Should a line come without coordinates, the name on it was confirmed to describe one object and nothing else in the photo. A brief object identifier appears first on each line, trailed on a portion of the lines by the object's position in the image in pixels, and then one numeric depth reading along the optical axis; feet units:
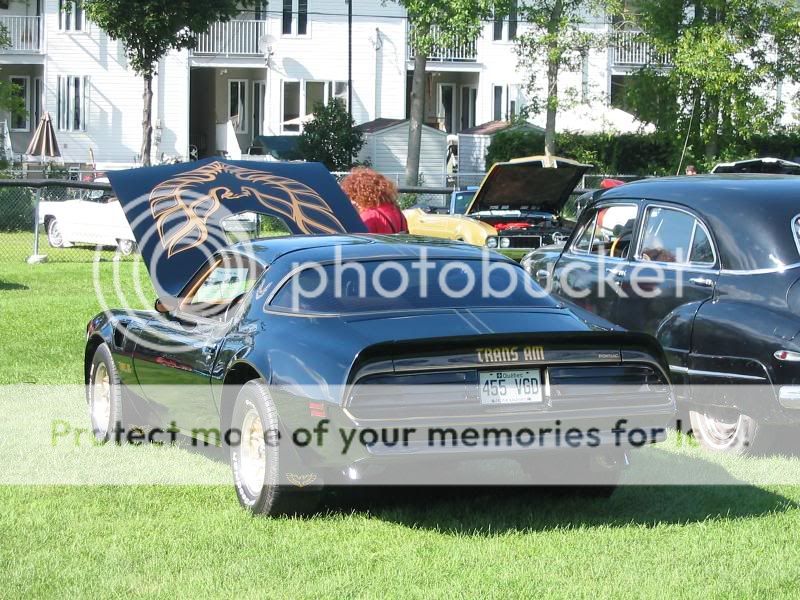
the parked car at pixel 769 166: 56.05
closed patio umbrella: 129.39
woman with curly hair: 33.47
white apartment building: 149.18
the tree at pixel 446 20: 113.50
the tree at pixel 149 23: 116.67
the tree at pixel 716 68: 109.29
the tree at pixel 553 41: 116.57
